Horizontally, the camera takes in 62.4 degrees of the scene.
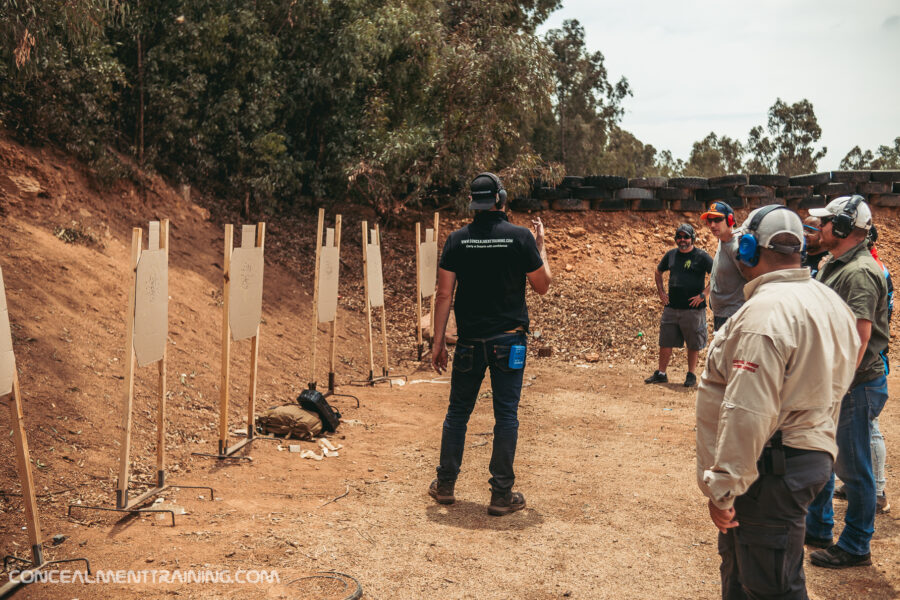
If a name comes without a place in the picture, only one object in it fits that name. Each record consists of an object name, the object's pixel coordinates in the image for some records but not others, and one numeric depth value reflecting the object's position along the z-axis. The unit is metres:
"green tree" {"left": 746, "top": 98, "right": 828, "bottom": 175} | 28.53
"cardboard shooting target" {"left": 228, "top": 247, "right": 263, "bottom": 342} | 5.90
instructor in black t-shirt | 4.66
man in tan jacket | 2.47
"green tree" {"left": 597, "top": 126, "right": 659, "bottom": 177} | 25.84
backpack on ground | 6.77
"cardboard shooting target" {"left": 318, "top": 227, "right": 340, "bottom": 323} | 7.78
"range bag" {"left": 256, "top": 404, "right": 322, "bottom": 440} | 6.52
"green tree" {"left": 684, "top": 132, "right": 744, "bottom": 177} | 32.56
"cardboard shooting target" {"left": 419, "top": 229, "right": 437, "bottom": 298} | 10.56
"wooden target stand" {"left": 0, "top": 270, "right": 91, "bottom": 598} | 3.66
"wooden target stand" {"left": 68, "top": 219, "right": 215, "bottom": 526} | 4.49
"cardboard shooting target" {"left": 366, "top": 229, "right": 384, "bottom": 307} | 9.20
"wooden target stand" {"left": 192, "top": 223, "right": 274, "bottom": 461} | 5.77
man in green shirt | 3.90
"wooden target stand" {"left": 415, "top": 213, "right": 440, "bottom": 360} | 10.42
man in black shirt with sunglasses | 8.58
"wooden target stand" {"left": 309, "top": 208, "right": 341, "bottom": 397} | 7.67
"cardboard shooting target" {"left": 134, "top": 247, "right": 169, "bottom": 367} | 4.54
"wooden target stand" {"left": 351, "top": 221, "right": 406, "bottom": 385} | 8.97
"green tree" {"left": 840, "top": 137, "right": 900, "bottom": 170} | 33.18
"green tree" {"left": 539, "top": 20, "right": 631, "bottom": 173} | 23.81
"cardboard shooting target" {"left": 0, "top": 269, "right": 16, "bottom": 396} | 3.64
